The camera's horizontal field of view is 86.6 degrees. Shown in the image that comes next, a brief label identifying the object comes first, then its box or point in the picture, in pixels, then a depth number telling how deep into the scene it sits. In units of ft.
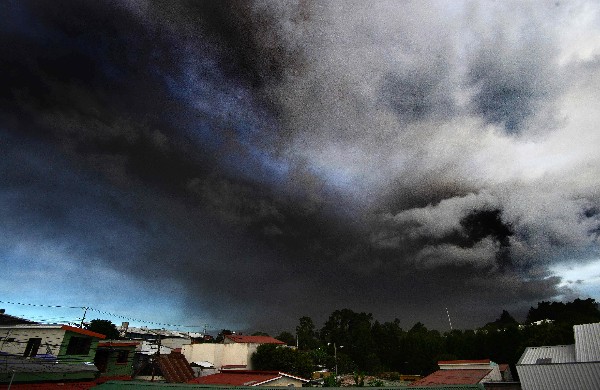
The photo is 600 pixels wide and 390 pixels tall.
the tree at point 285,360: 182.29
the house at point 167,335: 248.34
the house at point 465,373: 127.95
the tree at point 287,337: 387.47
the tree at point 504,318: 537.77
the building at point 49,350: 81.61
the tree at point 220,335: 267.18
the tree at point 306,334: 336.90
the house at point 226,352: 194.29
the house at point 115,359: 131.03
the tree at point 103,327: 232.22
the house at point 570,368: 84.38
